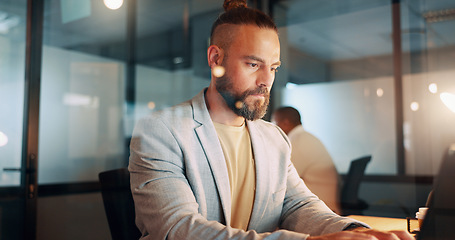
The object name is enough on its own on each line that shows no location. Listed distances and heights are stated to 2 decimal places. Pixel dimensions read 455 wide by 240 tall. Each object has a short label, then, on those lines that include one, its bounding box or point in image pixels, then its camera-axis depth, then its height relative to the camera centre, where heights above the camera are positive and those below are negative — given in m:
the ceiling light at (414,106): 3.91 +0.33
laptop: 0.72 -0.14
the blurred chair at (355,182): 3.24 -0.38
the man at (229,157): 1.13 -0.05
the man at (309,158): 1.78 -0.10
